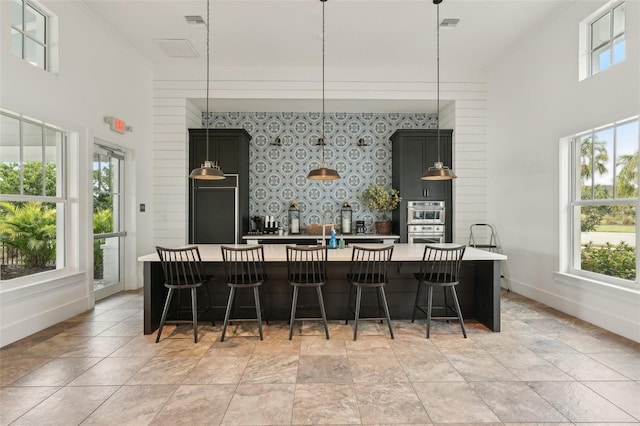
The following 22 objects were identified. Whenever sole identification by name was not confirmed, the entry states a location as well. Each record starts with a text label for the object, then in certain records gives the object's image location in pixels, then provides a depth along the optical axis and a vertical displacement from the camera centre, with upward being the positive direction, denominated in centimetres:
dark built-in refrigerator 577 -2
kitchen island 360 -84
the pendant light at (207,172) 352 +38
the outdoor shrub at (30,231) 337 -22
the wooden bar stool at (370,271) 334 -62
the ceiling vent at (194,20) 432 +237
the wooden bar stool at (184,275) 327 -65
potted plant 612 +18
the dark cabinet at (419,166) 593 +76
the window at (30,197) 332 +13
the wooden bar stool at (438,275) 340 -66
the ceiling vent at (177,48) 493 +237
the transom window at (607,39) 349 +178
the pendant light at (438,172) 384 +42
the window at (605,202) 341 +10
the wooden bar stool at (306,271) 331 -62
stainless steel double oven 590 -18
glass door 469 -16
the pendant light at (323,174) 371 +39
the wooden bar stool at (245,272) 329 -63
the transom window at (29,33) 336 +177
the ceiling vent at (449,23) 438 +238
